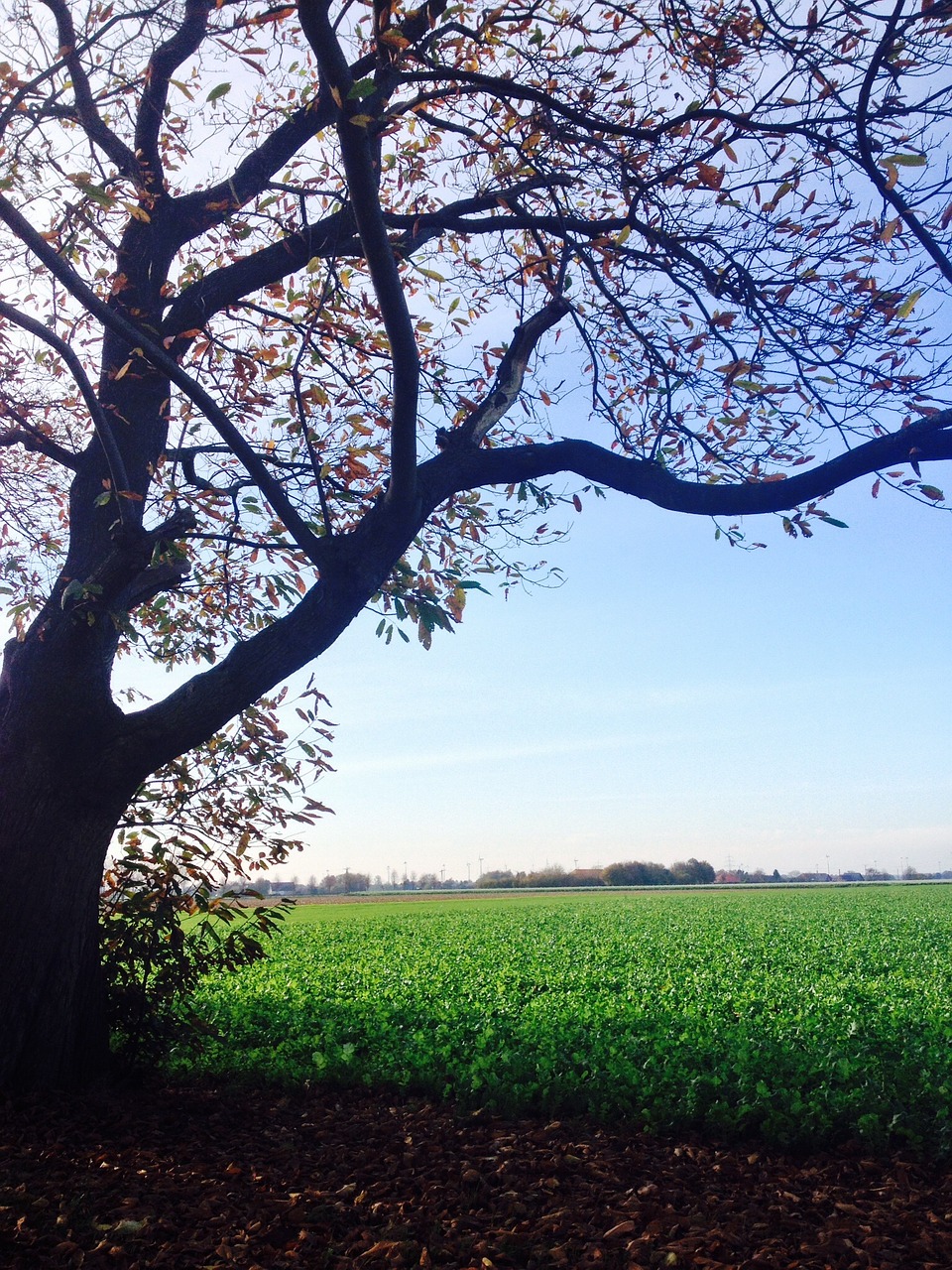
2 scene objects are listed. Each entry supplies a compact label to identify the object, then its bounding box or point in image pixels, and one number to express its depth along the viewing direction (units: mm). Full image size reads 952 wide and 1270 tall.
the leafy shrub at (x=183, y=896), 7582
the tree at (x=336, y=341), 6348
